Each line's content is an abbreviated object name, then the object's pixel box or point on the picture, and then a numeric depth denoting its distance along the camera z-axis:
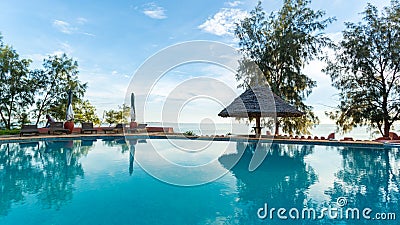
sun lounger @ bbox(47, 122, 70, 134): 13.27
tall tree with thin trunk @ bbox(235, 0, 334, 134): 14.61
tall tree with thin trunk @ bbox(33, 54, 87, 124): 15.68
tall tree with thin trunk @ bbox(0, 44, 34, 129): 14.16
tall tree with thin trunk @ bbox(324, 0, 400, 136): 13.39
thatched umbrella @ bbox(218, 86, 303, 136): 12.53
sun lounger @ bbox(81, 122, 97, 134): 14.29
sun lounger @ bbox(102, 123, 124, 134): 15.42
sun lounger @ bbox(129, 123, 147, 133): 15.30
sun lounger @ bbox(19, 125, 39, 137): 12.11
